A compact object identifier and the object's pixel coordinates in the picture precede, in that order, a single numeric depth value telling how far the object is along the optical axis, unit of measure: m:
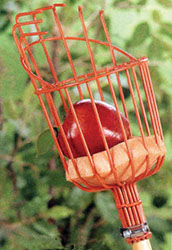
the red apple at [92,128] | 0.98
